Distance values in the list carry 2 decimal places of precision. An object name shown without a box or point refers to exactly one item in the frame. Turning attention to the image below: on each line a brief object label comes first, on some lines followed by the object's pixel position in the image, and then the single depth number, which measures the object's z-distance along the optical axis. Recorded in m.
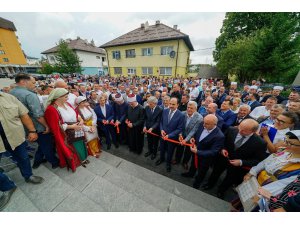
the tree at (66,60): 19.19
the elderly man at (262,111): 3.62
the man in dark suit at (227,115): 3.72
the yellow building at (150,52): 17.28
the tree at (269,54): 10.11
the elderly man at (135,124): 3.85
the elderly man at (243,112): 3.45
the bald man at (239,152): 2.22
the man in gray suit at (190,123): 3.13
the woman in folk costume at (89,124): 3.31
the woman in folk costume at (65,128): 2.54
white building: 30.45
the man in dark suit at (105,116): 4.05
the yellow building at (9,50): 35.28
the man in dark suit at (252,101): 4.77
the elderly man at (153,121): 3.68
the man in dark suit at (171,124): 3.28
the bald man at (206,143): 2.50
